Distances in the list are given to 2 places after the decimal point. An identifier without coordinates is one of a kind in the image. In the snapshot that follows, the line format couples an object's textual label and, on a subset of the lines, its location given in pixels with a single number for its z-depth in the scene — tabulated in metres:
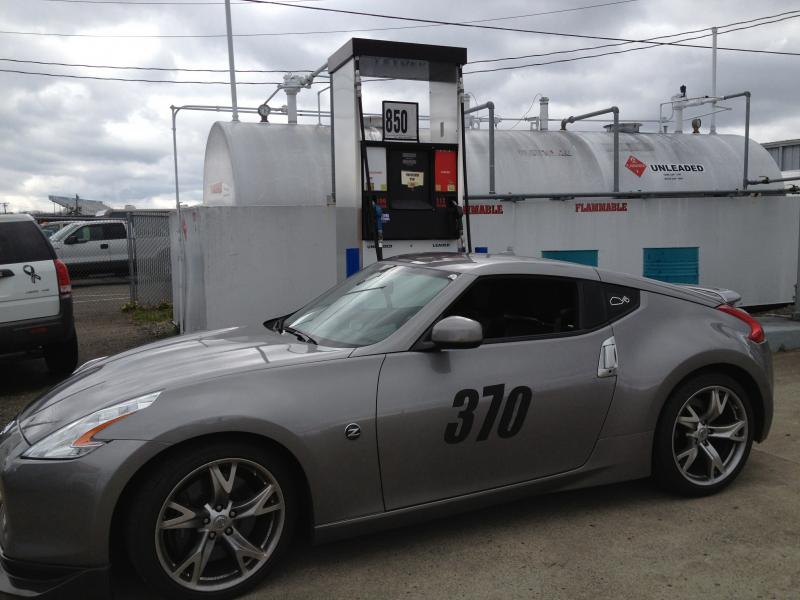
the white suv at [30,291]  7.16
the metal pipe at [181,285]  10.09
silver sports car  2.90
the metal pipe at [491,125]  9.13
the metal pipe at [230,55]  13.71
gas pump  7.32
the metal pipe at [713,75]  12.27
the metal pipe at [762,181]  10.99
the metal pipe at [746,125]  10.94
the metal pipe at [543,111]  11.99
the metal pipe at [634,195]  9.67
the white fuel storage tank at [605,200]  9.08
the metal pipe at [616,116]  10.07
